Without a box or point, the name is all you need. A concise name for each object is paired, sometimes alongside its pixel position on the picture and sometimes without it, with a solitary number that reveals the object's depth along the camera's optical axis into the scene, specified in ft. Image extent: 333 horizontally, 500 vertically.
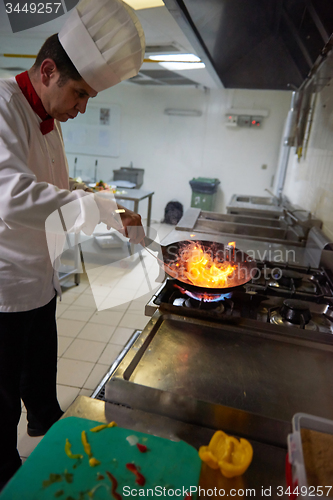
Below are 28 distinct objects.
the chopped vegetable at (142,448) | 2.11
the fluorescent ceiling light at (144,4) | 6.24
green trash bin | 19.31
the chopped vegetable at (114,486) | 1.85
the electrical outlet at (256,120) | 18.76
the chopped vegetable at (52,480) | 1.89
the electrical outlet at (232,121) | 19.02
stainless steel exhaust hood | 3.98
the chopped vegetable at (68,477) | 1.92
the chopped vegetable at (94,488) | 1.86
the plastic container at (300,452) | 1.68
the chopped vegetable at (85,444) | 2.08
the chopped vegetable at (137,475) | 1.93
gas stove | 3.56
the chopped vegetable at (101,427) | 2.24
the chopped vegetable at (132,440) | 2.17
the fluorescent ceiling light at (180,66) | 11.26
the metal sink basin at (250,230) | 7.57
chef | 2.88
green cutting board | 1.87
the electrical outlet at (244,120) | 18.85
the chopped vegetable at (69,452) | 2.04
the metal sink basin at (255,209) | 9.37
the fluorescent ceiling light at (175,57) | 10.16
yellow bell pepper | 1.97
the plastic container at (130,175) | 20.72
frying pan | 3.69
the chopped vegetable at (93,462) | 2.00
